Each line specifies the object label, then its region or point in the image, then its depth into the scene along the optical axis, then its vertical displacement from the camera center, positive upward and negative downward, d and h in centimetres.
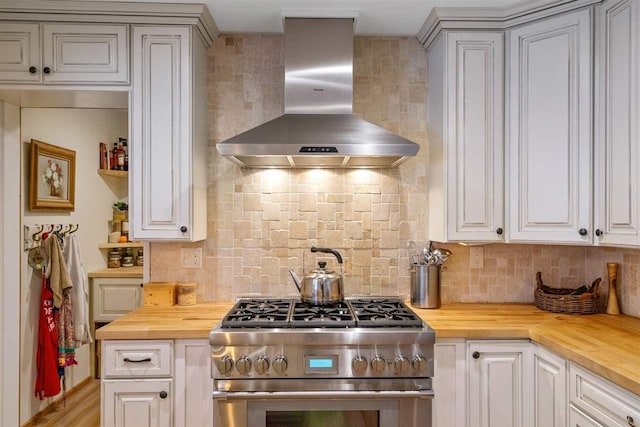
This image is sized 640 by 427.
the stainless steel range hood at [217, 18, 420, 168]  207 +56
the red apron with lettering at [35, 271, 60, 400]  297 -100
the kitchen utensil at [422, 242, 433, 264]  242 -24
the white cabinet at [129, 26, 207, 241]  219 +41
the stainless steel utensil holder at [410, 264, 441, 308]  234 -40
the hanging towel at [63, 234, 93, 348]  325 -61
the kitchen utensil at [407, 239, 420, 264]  254 -23
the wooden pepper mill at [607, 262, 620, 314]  223 -42
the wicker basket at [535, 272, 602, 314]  222 -47
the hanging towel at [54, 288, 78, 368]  310 -86
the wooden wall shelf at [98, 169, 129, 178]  402 +35
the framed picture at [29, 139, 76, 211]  291 +24
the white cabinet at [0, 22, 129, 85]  214 +78
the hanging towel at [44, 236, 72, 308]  299 -38
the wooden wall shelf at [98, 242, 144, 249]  405 -33
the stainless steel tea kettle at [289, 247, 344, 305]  224 -40
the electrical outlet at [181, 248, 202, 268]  253 -28
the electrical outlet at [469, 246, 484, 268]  255 -28
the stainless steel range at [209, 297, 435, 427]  183 -70
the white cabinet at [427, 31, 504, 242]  226 +40
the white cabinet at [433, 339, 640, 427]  194 -78
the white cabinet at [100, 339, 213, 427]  193 -77
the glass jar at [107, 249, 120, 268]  422 -48
